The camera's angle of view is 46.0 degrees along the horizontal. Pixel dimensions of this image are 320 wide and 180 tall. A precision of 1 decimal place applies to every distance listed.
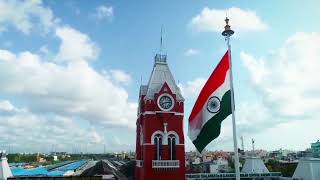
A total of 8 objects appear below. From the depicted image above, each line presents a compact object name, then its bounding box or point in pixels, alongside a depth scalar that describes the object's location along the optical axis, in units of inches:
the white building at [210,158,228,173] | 3803.2
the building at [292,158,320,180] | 1911.9
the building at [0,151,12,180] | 1258.0
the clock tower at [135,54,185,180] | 1247.5
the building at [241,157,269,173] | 2716.8
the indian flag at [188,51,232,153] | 725.9
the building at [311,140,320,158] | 5609.3
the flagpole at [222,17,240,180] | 685.3
